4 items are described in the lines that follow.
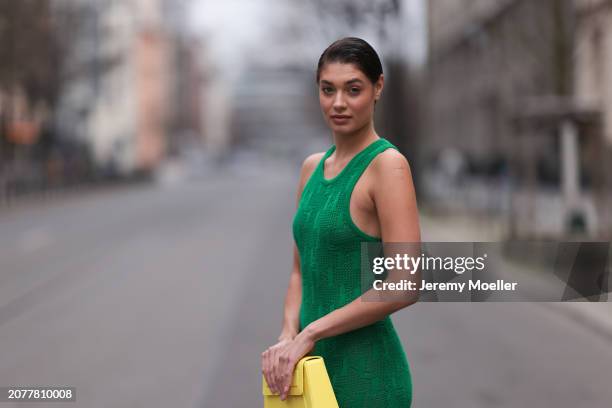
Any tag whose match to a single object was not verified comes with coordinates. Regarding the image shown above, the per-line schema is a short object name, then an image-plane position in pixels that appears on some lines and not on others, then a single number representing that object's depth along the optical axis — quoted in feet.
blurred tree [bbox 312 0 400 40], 57.00
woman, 7.37
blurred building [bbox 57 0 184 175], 159.94
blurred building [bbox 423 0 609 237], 47.39
